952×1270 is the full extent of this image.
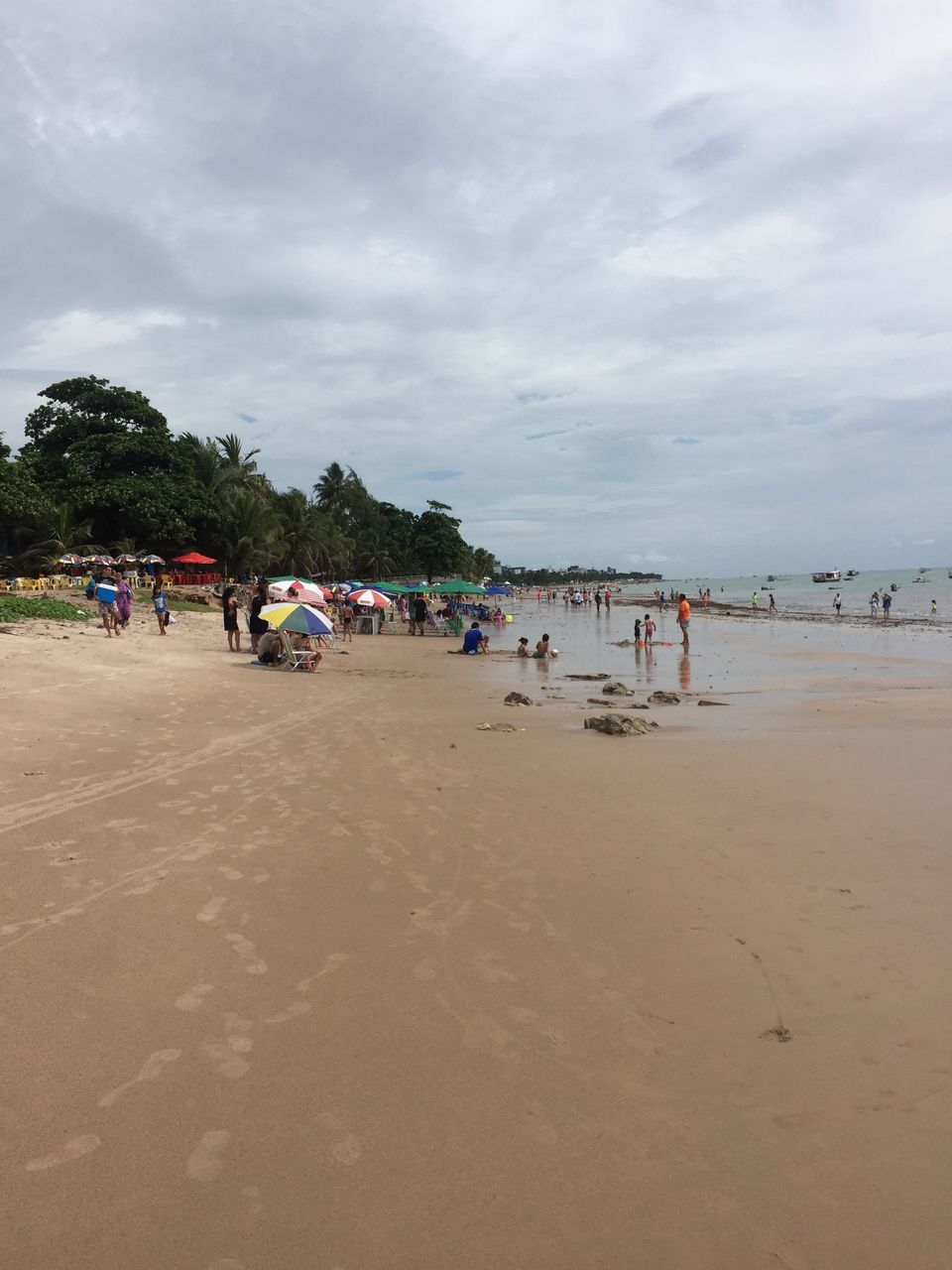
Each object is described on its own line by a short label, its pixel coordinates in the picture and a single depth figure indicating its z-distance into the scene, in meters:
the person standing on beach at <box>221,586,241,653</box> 17.88
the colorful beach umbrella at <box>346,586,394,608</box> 26.36
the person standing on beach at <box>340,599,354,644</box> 25.74
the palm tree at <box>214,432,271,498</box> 50.42
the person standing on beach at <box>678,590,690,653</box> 24.94
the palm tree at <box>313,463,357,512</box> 76.38
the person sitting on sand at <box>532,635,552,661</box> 21.58
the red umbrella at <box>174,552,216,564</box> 36.78
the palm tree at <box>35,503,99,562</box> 35.00
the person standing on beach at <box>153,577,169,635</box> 19.66
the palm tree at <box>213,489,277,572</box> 43.78
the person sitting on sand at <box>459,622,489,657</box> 22.66
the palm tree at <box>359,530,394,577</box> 71.75
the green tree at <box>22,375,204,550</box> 37.28
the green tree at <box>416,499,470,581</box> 74.19
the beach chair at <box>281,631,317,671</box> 16.05
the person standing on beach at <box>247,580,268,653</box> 17.17
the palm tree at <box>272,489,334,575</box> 53.59
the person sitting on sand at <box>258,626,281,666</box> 16.52
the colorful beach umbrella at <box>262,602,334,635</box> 15.58
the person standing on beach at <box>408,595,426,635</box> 30.00
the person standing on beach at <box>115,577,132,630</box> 18.29
